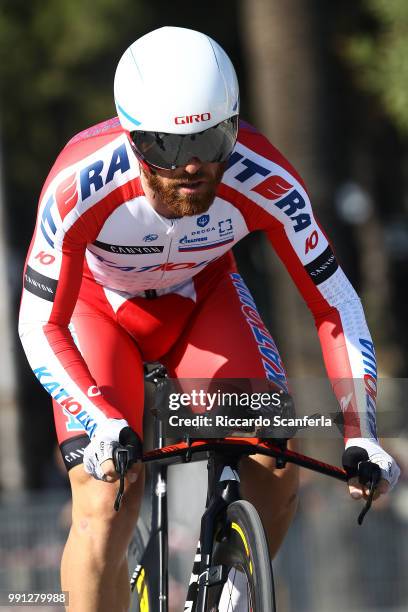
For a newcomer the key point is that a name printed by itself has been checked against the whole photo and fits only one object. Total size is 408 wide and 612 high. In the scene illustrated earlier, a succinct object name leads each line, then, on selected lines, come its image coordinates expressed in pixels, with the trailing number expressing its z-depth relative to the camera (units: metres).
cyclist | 9.11
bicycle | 8.36
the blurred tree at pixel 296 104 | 21.59
